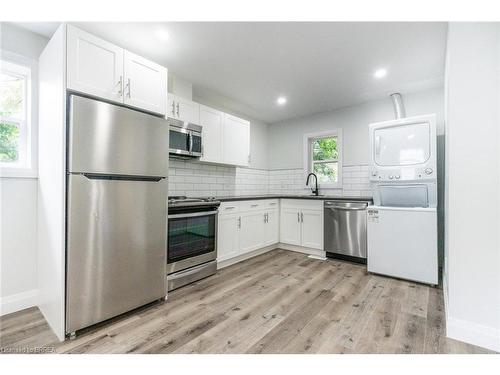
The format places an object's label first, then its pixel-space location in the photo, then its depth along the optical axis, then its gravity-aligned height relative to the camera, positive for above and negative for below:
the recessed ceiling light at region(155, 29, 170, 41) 2.15 +1.41
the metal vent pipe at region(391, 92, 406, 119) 3.43 +1.17
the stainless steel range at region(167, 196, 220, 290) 2.40 -0.57
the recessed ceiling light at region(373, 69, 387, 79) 2.83 +1.39
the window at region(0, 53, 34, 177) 2.07 +0.61
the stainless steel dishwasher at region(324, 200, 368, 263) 3.27 -0.60
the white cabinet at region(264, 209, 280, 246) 3.85 -0.68
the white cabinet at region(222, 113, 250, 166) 3.55 +0.73
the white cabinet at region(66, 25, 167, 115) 1.70 +0.91
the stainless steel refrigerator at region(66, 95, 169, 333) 1.66 -0.17
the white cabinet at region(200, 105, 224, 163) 3.21 +0.77
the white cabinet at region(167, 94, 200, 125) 2.79 +0.96
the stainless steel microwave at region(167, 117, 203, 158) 2.76 +0.59
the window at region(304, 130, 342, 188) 4.21 +0.57
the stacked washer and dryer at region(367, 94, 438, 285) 2.65 -0.16
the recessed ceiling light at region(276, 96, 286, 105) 3.73 +1.39
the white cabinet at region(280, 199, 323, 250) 3.69 -0.57
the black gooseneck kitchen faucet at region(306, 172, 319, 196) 4.28 -0.02
